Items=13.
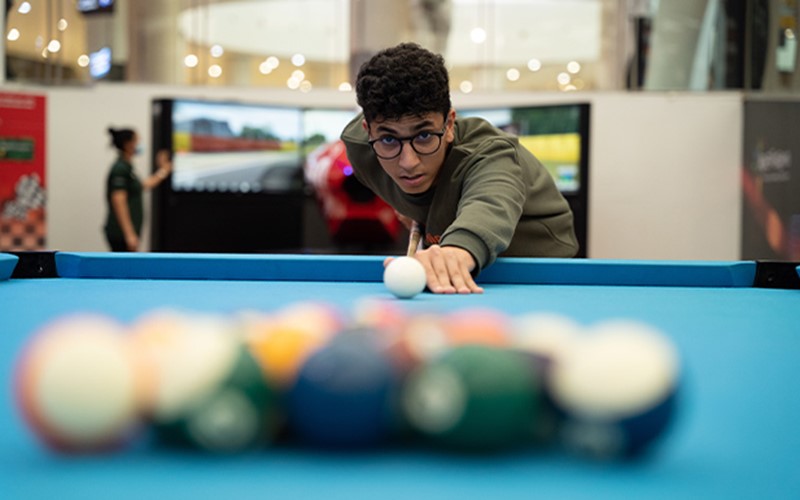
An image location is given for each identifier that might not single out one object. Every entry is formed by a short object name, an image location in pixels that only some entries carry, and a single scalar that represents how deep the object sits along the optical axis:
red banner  8.60
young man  2.15
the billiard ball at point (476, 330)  0.77
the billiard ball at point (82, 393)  0.65
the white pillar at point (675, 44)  9.17
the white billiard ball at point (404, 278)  1.85
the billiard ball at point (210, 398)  0.66
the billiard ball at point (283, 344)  0.69
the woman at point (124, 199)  7.16
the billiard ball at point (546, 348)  0.69
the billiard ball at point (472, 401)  0.65
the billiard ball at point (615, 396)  0.66
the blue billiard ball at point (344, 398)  0.65
